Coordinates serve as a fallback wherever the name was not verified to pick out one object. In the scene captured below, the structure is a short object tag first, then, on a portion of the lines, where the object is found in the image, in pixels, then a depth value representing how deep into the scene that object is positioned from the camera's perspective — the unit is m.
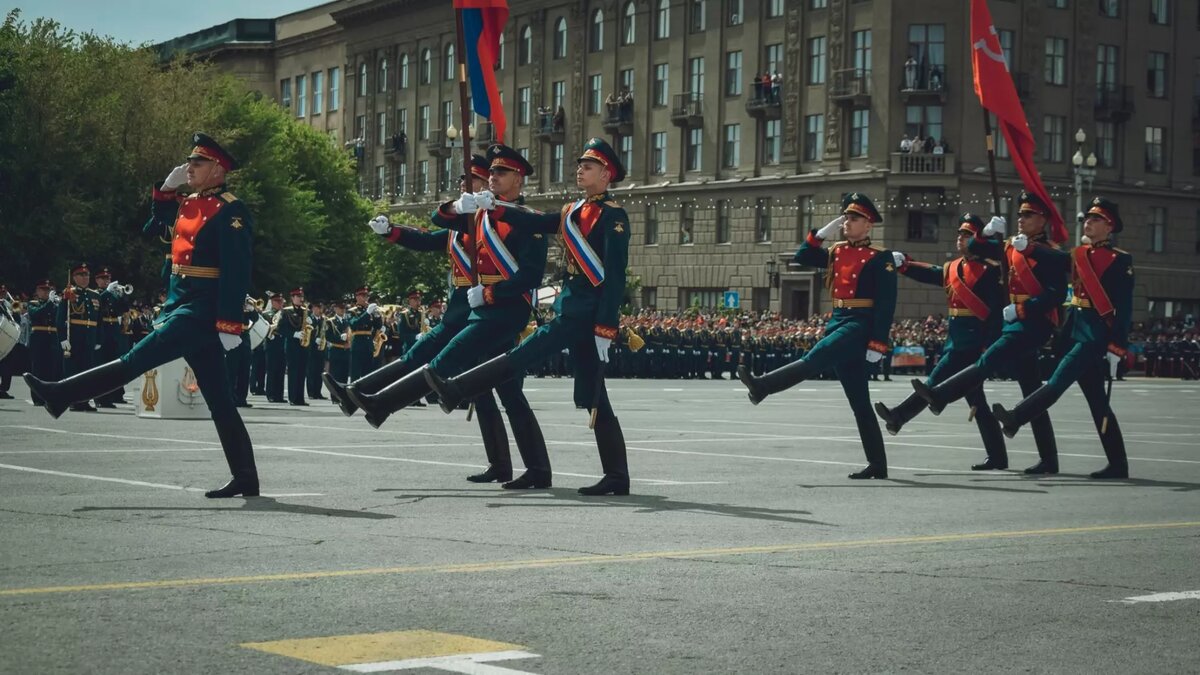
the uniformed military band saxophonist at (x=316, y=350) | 31.33
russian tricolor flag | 14.56
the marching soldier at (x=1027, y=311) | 15.01
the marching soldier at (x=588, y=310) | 11.82
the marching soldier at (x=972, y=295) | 15.46
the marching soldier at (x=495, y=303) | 11.99
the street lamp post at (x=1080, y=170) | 57.19
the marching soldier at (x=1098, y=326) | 14.94
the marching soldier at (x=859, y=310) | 14.14
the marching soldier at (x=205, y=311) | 11.12
